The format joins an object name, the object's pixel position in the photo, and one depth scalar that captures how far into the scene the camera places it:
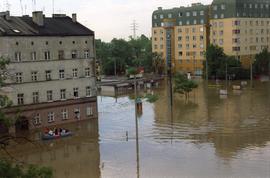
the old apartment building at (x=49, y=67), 46.47
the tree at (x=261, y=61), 99.69
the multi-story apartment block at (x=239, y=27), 102.44
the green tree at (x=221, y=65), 94.88
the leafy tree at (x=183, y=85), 68.31
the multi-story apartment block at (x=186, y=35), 108.25
